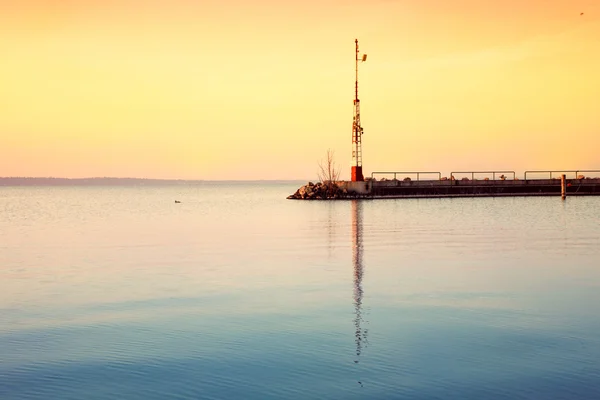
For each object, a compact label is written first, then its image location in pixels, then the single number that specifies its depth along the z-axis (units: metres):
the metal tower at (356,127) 86.94
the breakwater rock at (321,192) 98.62
